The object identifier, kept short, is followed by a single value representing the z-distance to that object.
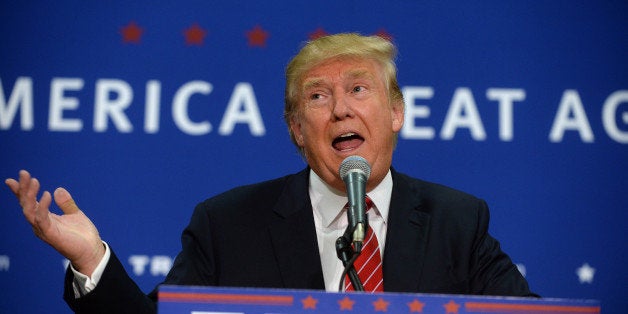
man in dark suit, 8.17
